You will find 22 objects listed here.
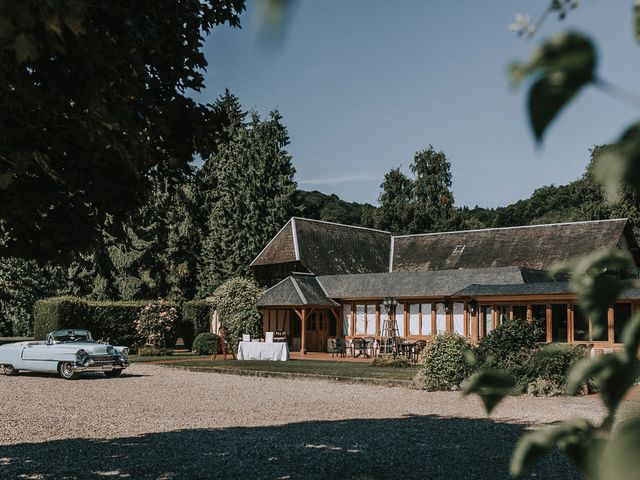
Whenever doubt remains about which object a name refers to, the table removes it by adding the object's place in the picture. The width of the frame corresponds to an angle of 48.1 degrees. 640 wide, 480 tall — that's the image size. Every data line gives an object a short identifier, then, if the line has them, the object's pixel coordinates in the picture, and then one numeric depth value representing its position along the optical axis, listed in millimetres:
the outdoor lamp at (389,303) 30770
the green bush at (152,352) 31984
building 28547
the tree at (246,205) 49344
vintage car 20547
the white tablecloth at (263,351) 28672
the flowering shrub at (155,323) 33469
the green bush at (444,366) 17984
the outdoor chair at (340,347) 31516
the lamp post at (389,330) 30344
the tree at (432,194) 60625
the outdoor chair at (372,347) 31375
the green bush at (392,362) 25609
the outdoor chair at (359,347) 31372
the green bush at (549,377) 16422
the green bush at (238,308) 35875
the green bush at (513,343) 17344
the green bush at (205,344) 32791
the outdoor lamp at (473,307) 29969
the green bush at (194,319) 38344
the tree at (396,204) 60812
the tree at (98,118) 3695
